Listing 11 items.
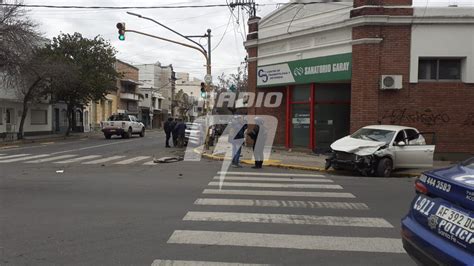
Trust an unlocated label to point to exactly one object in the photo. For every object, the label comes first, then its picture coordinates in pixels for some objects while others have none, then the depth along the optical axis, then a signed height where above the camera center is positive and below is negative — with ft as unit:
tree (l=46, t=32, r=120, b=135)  114.95 +13.11
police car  11.21 -2.83
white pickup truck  116.67 -3.25
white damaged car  43.27 -3.52
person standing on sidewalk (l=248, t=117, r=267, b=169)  49.34 -3.72
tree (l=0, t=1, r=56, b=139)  83.25 +11.63
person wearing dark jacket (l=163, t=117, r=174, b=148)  83.95 -2.44
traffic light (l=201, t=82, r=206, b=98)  84.07 +4.70
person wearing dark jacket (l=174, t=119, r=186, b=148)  81.76 -3.27
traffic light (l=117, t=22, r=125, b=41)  74.28 +14.31
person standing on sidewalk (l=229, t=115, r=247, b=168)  50.01 -3.43
